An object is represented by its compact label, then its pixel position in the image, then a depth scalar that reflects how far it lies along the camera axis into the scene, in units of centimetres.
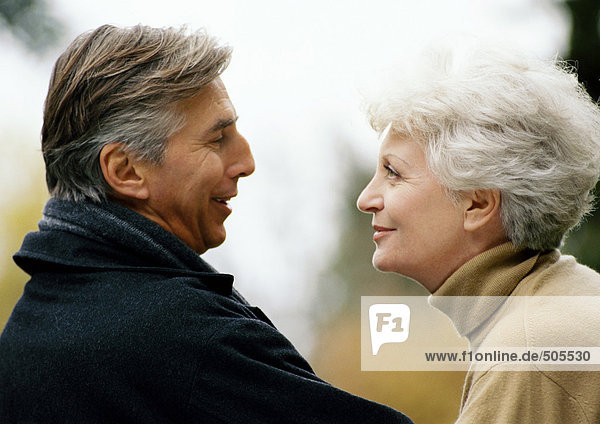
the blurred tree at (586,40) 819
